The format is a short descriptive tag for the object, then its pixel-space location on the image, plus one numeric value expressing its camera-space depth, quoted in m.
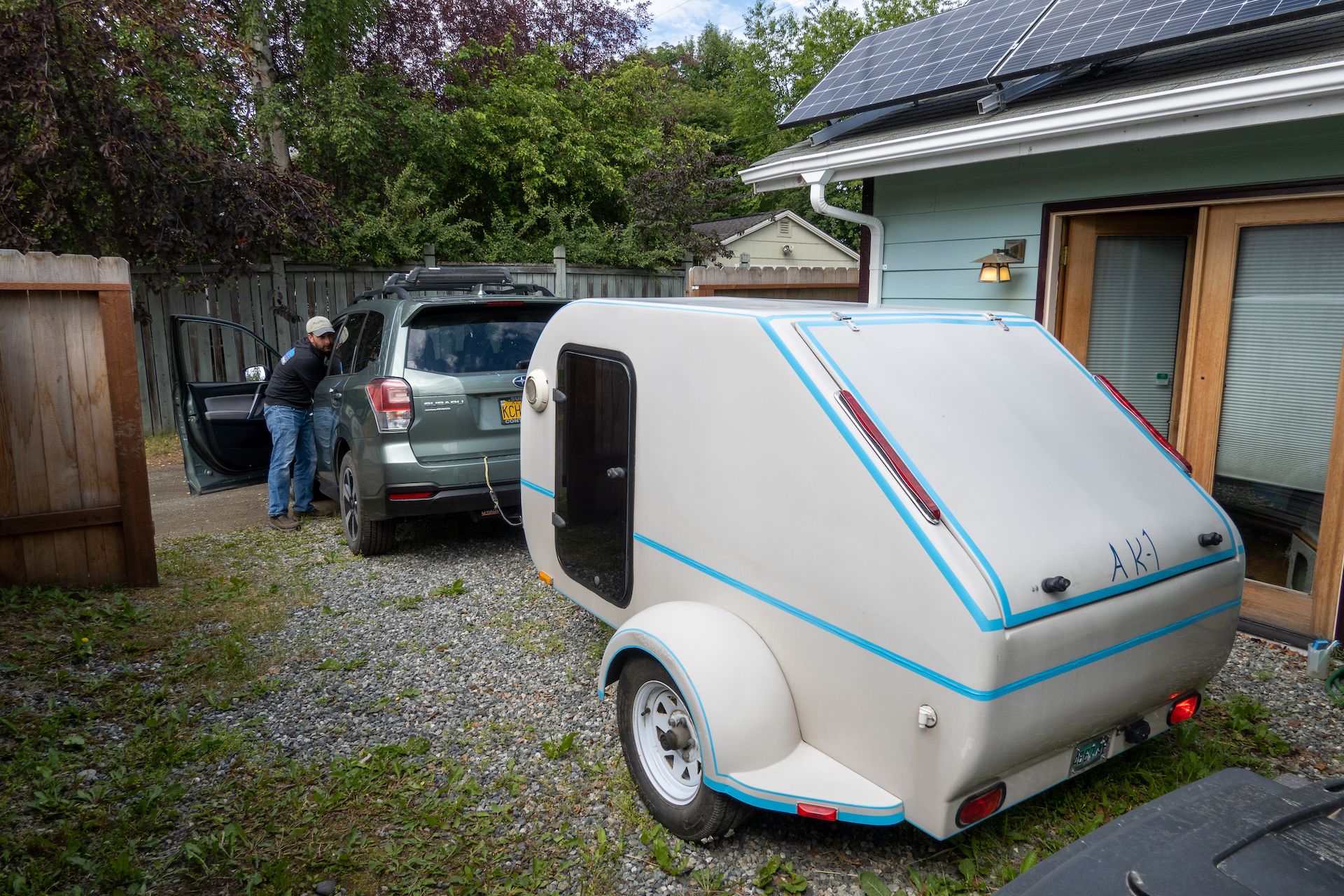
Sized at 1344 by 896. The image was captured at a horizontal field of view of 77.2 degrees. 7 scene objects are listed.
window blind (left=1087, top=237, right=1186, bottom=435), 5.99
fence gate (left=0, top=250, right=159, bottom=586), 5.15
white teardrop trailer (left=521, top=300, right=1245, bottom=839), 2.45
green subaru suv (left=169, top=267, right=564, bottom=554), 5.92
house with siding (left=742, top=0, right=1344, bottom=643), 4.57
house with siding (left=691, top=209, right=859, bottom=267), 20.36
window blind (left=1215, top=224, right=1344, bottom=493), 4.69
